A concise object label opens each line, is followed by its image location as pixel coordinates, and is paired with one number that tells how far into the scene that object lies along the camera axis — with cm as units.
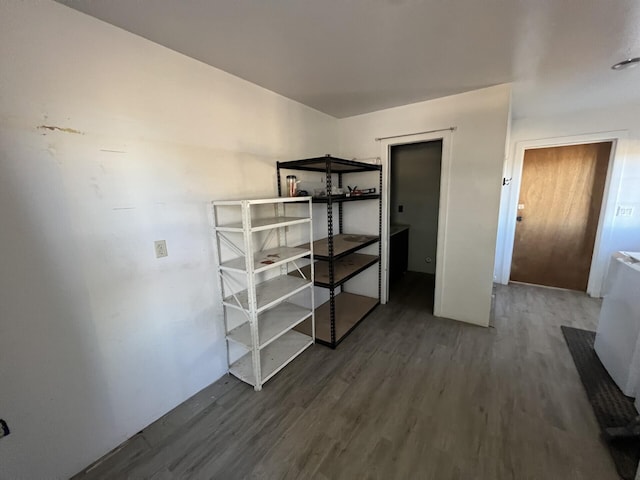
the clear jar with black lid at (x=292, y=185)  232
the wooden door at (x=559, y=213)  329
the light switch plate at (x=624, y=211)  306
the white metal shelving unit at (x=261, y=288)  179
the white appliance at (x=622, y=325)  171
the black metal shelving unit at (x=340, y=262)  235
